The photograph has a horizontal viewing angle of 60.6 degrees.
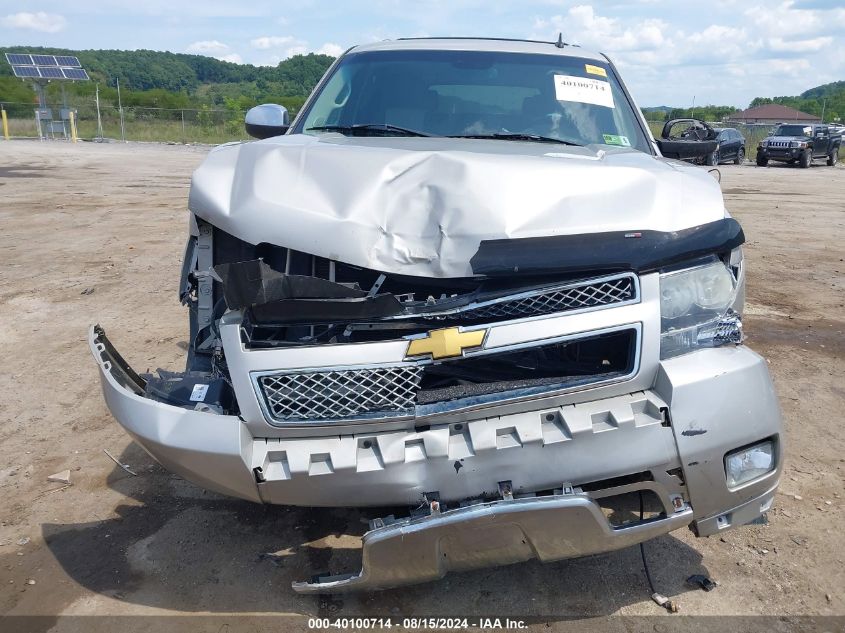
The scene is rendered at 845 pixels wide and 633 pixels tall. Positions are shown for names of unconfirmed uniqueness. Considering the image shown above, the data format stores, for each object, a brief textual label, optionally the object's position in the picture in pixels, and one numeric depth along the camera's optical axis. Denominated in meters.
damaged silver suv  2.13
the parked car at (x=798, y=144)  25.16
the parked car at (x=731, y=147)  24.34
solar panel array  37.44
